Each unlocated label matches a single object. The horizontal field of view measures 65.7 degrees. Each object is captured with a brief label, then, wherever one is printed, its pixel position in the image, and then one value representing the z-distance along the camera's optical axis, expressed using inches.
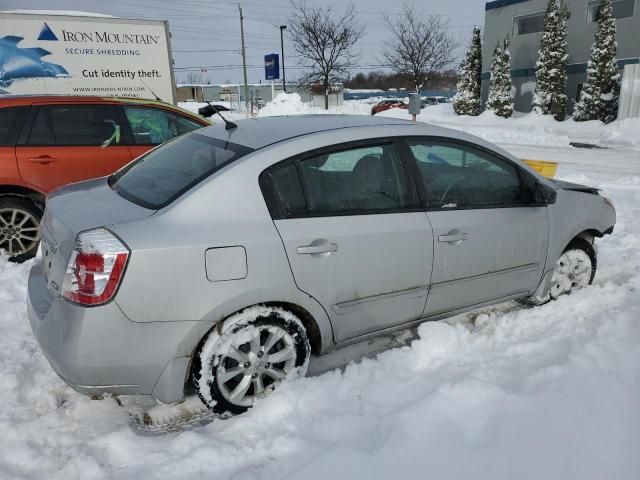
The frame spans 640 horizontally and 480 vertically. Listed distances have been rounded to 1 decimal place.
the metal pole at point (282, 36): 1279.3
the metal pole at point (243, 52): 1110.7
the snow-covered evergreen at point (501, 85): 938.1
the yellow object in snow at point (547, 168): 273.7
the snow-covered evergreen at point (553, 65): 858.8
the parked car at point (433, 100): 1631.4
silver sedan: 92.3
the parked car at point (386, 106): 1114.9
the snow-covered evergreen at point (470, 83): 1054.4
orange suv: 192.5
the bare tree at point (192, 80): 3174.2
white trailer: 441.1
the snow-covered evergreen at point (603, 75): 775.1
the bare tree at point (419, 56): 1202.0
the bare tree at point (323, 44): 1123.9
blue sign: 781.9
